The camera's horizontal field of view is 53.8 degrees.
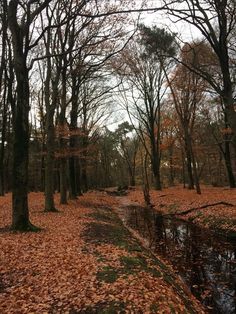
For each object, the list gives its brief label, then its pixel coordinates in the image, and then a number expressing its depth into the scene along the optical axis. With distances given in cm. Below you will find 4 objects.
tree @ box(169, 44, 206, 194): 1841
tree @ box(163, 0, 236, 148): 1011
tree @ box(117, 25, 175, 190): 2116
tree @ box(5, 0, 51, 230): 821
